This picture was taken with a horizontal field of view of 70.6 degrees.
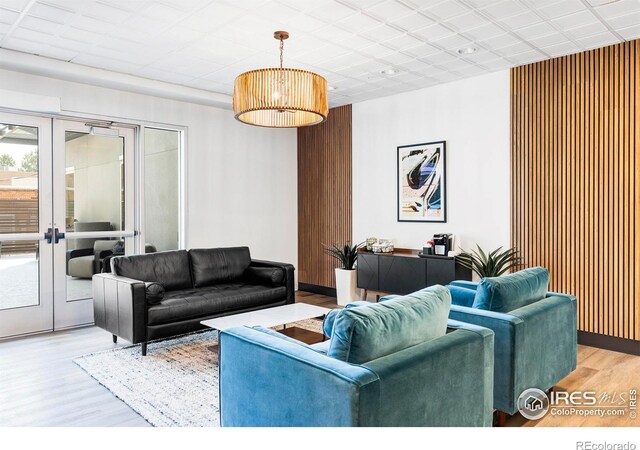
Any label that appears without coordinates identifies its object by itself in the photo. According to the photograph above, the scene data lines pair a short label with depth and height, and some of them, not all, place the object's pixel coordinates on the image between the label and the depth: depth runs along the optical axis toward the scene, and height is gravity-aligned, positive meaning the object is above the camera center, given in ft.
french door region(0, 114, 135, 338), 14.83 +0.16
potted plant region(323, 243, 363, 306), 19.35 -2.46
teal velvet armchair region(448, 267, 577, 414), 8.15 -2.06
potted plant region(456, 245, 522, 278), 15.05 -1.42
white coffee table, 11.64 -2.67
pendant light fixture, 10.25 +2.95
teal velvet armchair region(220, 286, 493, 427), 5.50 -2.08
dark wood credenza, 15.85 -1.92
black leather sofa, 12.60 -2.33
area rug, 9.00 -3.84
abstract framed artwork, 17.38 +1.46
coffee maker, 16.19 -0.86
